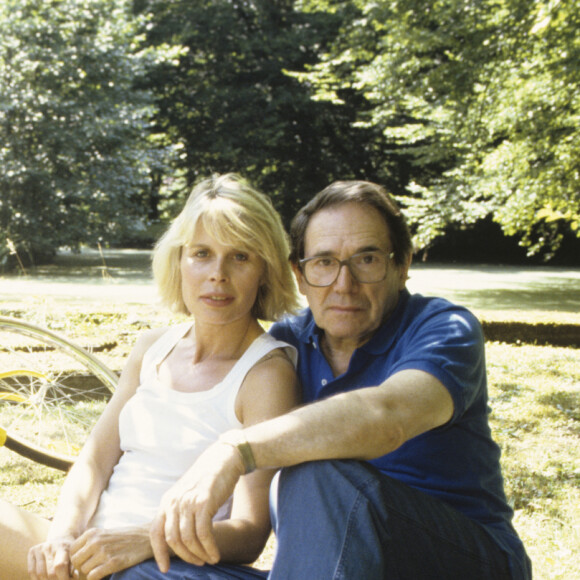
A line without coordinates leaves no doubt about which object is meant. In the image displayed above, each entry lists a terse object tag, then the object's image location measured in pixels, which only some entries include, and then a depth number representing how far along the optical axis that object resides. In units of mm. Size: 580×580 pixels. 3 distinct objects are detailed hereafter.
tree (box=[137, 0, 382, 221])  24266
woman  1865
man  1504
